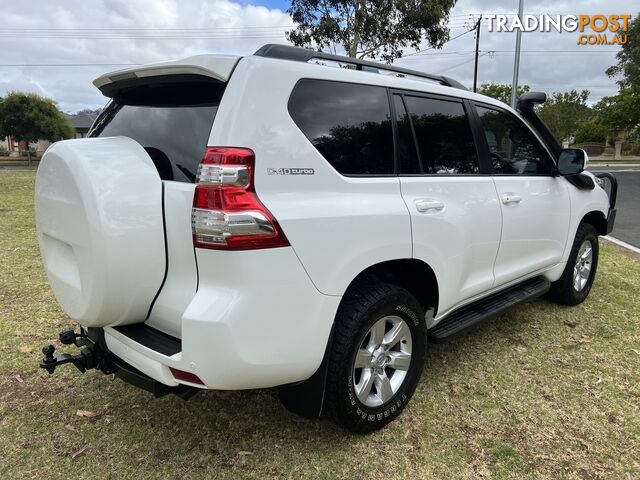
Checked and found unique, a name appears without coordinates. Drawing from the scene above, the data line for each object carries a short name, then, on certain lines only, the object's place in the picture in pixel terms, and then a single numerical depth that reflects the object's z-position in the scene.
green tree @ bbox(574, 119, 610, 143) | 48.16
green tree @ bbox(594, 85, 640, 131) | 26.73
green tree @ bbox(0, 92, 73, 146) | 32.84
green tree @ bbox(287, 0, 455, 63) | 15.23
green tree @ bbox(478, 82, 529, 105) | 51.25
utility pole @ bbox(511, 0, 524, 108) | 15.87
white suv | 1.95
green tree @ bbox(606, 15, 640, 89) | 27.77
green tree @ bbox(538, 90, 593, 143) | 48.87
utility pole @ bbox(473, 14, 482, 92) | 35.21
